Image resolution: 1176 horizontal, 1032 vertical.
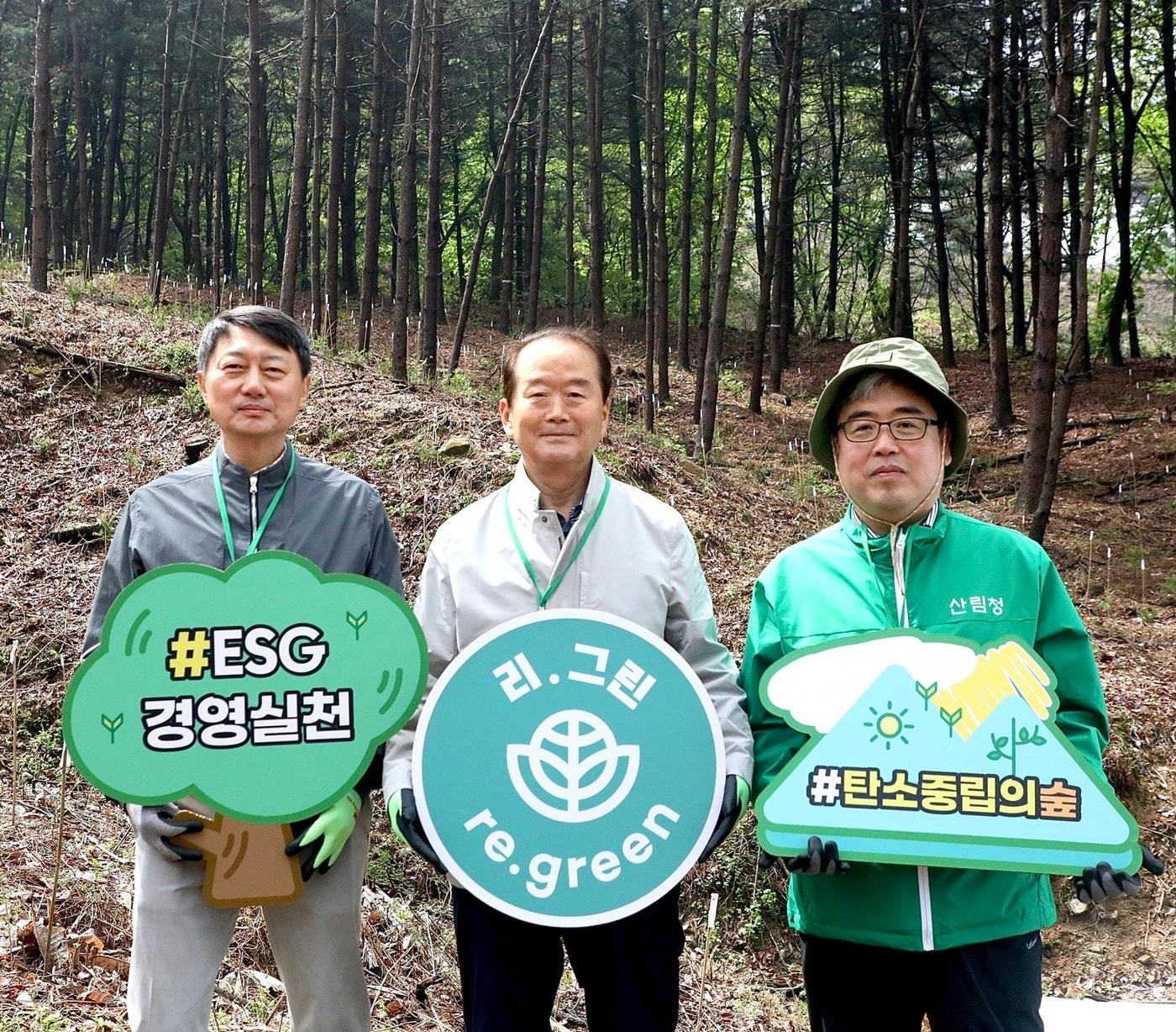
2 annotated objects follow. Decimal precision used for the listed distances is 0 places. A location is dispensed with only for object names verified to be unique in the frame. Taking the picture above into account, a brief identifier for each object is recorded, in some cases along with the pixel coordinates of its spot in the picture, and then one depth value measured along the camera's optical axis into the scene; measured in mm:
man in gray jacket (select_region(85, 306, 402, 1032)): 2383
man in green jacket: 2219
